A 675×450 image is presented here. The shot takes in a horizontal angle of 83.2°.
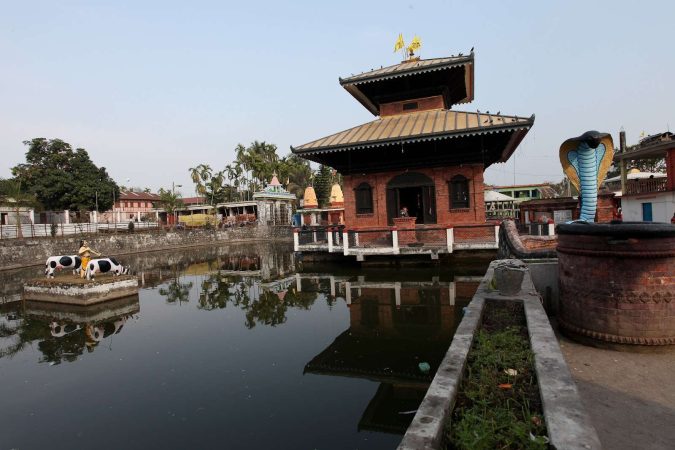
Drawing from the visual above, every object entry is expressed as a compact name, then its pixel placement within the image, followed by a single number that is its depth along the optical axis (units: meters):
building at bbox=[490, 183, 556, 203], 54.81
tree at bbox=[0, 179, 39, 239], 26.64
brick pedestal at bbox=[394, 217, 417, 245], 15.87
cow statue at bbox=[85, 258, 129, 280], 12.66
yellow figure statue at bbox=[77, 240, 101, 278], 12.89
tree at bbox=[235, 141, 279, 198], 56.16
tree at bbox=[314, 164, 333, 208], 57.38
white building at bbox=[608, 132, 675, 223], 21.00
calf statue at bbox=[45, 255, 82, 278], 14.74
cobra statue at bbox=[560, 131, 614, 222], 6.22
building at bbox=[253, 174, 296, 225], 43.00
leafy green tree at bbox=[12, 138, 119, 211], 39.50
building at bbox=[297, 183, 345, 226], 37.06
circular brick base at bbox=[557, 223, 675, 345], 4.62
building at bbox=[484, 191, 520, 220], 31.04
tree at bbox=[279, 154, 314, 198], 58.50
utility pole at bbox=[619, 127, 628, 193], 25.50
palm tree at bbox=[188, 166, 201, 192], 66.00
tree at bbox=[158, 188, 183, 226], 57.00
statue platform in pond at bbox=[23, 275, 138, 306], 11.60
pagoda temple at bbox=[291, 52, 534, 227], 16.44
